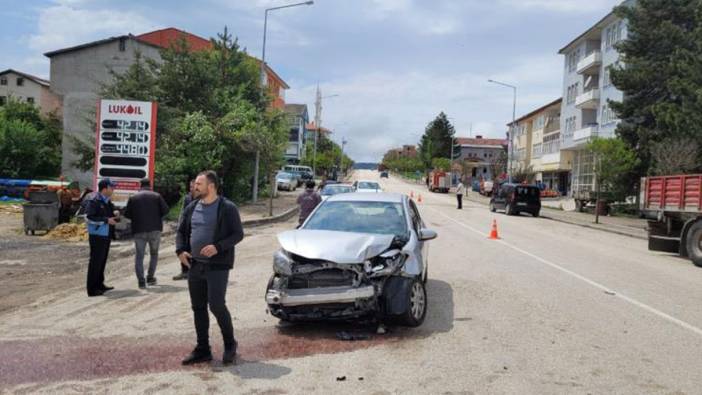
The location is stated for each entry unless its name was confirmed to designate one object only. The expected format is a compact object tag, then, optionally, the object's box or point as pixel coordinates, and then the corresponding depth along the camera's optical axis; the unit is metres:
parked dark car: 34.22
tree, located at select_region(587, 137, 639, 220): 31.66
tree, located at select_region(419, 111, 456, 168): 125.00
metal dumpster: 17.02
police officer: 9.13
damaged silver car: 6.49
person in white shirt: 37.47
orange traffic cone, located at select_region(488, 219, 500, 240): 18.83
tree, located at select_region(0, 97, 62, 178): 37.88
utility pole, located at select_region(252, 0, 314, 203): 31.00
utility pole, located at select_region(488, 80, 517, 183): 54.73
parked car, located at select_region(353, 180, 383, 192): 29.14
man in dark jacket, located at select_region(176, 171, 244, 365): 5.54
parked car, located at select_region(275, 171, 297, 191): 49.70
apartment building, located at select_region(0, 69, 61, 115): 76.19
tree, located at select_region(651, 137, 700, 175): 28.52
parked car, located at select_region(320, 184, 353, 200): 23.41
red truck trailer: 14.77
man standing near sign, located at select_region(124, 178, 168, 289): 9.63
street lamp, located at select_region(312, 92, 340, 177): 104.51
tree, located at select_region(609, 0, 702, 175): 34.81
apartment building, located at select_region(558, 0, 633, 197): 48.47
